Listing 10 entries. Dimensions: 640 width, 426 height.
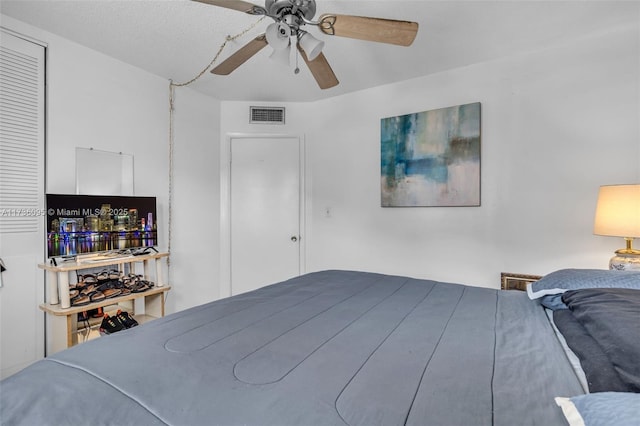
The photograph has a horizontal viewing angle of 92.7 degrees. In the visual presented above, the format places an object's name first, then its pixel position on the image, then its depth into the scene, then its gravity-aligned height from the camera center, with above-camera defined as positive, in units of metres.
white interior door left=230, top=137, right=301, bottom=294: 3.54 +0.07
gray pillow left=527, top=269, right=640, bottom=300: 1.18 -0.27
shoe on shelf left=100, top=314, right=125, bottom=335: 2.18 -0.81
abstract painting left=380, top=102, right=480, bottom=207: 2.59 +0.51
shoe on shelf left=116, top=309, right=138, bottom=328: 2.26 -0.80
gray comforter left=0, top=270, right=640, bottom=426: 0.60 -0.39
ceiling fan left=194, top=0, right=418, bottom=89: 1.42 +0.90
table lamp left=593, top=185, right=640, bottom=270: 1.71 -0.02
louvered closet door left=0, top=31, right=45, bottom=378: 1.97 +0.09
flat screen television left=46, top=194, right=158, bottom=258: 2.08 -0.08
